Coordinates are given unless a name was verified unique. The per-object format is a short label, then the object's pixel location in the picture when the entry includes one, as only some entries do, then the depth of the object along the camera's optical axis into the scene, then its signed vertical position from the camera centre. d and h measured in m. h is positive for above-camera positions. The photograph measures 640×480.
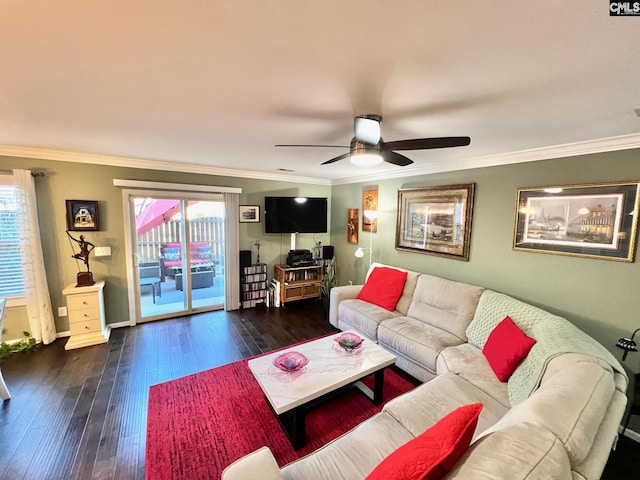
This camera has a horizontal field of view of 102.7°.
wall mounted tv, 4.63 +0.08
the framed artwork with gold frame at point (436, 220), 3.20 -0.01
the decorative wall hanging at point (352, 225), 4.84 -0.12
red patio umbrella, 3.85 +0.08
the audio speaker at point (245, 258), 4.50 -0.70
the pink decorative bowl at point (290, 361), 2.08 -1.20
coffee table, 1.82 -1.24
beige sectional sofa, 0.89 -0.95
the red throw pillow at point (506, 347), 1.91 -1.01
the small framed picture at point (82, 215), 3.33 +0.04
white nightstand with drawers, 3.15 -1.23
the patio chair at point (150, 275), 3.96 -0.90
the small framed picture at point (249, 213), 4.55 +0.09
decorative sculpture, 3.28 -0.51
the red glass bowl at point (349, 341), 2.40 -1.19
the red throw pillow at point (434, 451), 0.90 -0.86
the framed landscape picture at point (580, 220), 2.10 -0.01
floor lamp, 4.03 -0.26
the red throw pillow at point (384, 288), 3.39 -0.94
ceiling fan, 1.75 +0.55
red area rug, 1.76 -1.65
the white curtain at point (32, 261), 2.98 -0.52
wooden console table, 4.66 -1.18
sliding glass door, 3.87 -0.54
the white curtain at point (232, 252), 4.37 -0.58
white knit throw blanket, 1.65 -0.87
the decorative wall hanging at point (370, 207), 4.42 +0.21
